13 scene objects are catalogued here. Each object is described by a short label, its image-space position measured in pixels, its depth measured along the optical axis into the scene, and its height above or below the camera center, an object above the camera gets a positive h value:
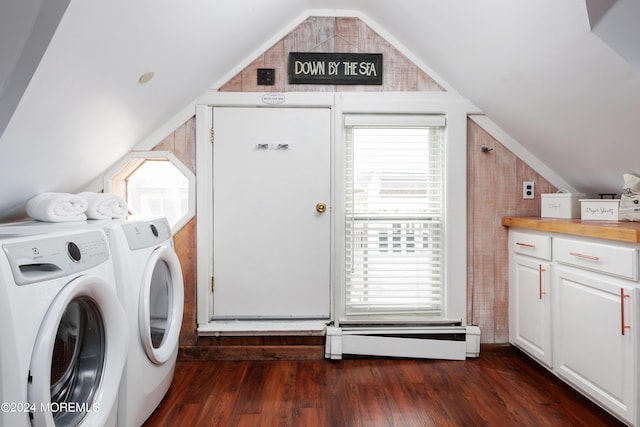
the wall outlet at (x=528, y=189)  2.43 +0.18
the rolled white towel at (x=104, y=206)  1.78 +0.05
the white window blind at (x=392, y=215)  2.40 +0.01
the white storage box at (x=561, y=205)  2.16 +0.08
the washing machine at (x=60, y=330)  0.93 -0.33
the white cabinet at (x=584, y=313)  1.52 -0.45
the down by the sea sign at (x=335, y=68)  2.39 +0.94
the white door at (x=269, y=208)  2.38 +0.05
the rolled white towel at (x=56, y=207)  1.62 +0.04
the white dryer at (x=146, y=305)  1.47 -0.40
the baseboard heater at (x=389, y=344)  2.34 -0.79
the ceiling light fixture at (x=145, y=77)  1.79 +0.66
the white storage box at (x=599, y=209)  1.92 +0.05
